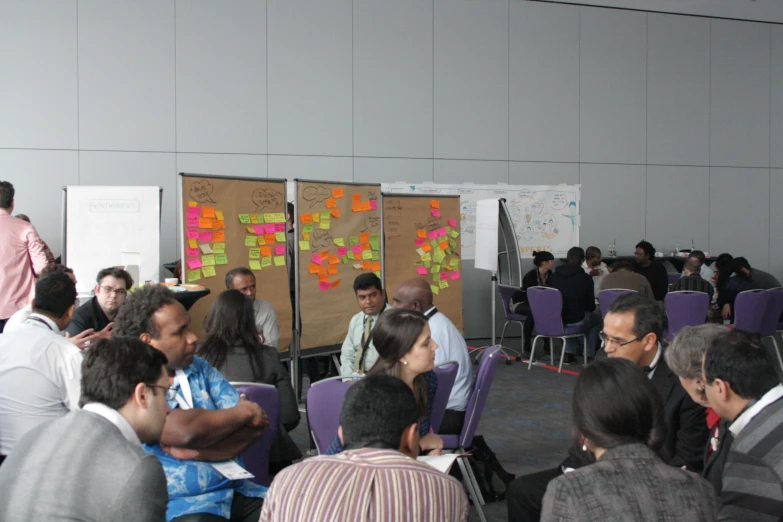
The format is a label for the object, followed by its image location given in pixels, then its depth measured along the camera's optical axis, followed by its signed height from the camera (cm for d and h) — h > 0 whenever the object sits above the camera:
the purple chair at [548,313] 739 -85
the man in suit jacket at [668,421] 279 -74
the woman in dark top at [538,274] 874 -52
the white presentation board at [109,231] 599 +0
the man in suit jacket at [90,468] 155 -53
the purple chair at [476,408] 355 -90
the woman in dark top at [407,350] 286 -48
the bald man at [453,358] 368 -68
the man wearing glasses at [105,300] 423 -42
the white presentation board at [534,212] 966 +27
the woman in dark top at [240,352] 339 -58
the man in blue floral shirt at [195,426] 223 -62
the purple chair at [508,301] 847 -85
